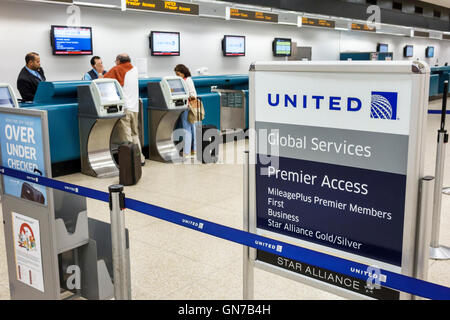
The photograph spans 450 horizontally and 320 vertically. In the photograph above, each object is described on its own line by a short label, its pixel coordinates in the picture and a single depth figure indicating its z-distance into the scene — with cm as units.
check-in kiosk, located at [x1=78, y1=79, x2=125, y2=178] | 591
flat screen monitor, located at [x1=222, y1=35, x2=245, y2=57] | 1357
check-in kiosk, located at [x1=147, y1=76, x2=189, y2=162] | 688
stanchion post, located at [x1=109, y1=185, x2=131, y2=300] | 226
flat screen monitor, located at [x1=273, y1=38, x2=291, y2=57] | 1542
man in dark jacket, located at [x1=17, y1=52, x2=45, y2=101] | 672
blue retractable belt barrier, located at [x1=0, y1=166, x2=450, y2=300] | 150
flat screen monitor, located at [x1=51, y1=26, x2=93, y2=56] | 947
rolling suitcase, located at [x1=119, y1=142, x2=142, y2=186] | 575
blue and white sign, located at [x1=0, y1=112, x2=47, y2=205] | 252
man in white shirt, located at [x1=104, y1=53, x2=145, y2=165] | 646
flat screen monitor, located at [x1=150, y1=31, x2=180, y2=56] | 1150
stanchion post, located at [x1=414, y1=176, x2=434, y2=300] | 158
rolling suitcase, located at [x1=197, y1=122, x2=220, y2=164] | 709
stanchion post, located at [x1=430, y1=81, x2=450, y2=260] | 371
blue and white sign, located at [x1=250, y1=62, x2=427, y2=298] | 160
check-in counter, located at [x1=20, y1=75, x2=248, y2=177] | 592
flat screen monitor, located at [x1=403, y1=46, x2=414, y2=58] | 2430
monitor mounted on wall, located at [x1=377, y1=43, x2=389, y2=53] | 2180
